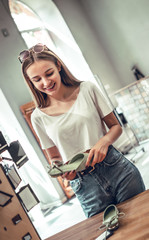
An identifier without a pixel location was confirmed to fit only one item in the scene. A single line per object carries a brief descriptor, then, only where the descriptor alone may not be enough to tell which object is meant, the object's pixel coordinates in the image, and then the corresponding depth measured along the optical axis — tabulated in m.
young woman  1.17
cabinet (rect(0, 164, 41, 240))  1.11
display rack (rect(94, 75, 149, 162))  4.93
